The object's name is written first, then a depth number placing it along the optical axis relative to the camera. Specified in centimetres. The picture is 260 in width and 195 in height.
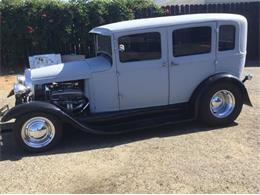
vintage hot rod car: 429
